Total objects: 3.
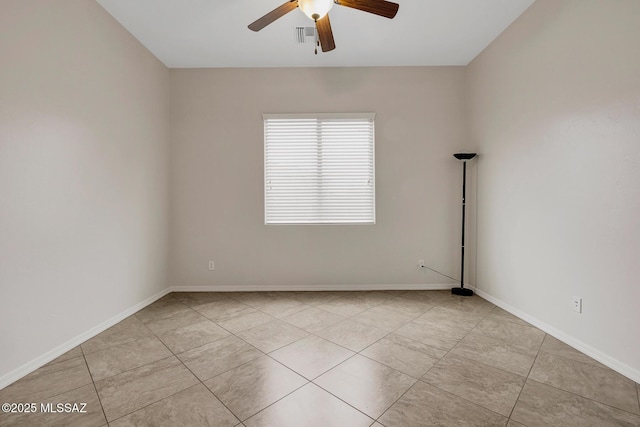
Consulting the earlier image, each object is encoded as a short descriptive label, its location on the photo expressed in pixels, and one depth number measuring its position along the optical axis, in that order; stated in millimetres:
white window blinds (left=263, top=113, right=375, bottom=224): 3619
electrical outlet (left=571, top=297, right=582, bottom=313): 2143
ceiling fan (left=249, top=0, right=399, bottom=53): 1912
